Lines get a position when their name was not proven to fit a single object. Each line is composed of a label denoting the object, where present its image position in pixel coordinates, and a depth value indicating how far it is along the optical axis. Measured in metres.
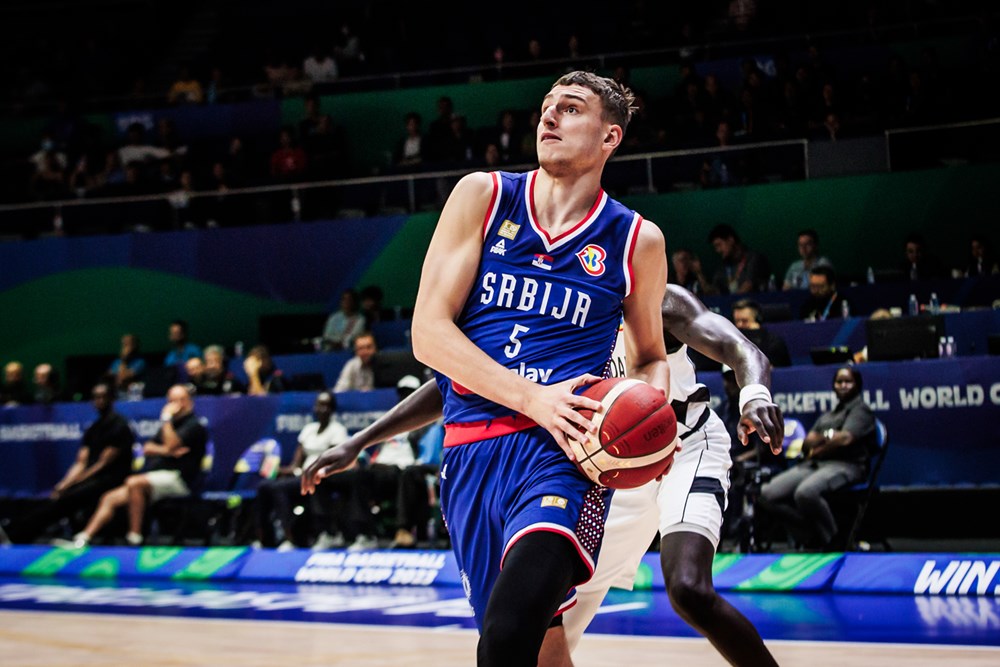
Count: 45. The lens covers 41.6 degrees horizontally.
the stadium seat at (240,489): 12.21
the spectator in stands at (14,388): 14.76
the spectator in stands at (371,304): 14.20
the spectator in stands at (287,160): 16.56
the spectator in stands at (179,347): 14.84
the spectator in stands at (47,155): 18.06
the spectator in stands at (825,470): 9.45
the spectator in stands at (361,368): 12.32
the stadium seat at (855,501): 9.54
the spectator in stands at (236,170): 16.89
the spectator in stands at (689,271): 12.55
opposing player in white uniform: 3.97
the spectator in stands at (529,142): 15.08
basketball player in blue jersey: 3.27
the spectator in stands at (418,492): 10.98
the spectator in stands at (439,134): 16.27
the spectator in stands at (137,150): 17.78
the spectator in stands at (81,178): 17.67
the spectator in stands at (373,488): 11.15
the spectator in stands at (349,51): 18.84
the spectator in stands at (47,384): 14.44
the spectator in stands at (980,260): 12.42
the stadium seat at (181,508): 12.27
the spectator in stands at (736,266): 12.84
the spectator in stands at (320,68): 18.81
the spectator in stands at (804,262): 12.67
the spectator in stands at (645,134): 14.89
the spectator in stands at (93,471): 12.45
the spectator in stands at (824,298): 11.59
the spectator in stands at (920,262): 12.60
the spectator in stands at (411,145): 16.48
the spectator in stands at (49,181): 17.50
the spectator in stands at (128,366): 14.56
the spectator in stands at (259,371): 13.12
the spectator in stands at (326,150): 16.48
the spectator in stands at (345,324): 13.91
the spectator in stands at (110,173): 17.48
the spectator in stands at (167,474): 12.28
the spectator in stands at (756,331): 9.95
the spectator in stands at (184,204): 16.67
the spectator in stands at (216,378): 13.15
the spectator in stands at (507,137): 15.58
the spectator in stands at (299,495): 11.39
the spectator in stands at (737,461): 9.73
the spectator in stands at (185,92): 18.80
